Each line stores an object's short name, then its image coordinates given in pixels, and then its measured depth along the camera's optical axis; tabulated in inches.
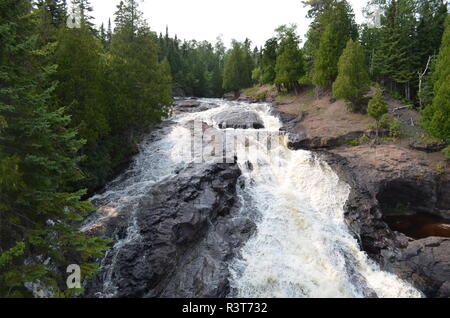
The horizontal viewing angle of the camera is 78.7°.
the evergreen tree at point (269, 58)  1806.1
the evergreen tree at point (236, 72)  2220.7
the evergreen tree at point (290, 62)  1524.4
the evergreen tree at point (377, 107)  879.7
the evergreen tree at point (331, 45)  1299.2
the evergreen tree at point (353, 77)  1066.1
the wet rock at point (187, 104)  1494.8
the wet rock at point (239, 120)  1090.1
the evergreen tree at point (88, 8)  1136.8
